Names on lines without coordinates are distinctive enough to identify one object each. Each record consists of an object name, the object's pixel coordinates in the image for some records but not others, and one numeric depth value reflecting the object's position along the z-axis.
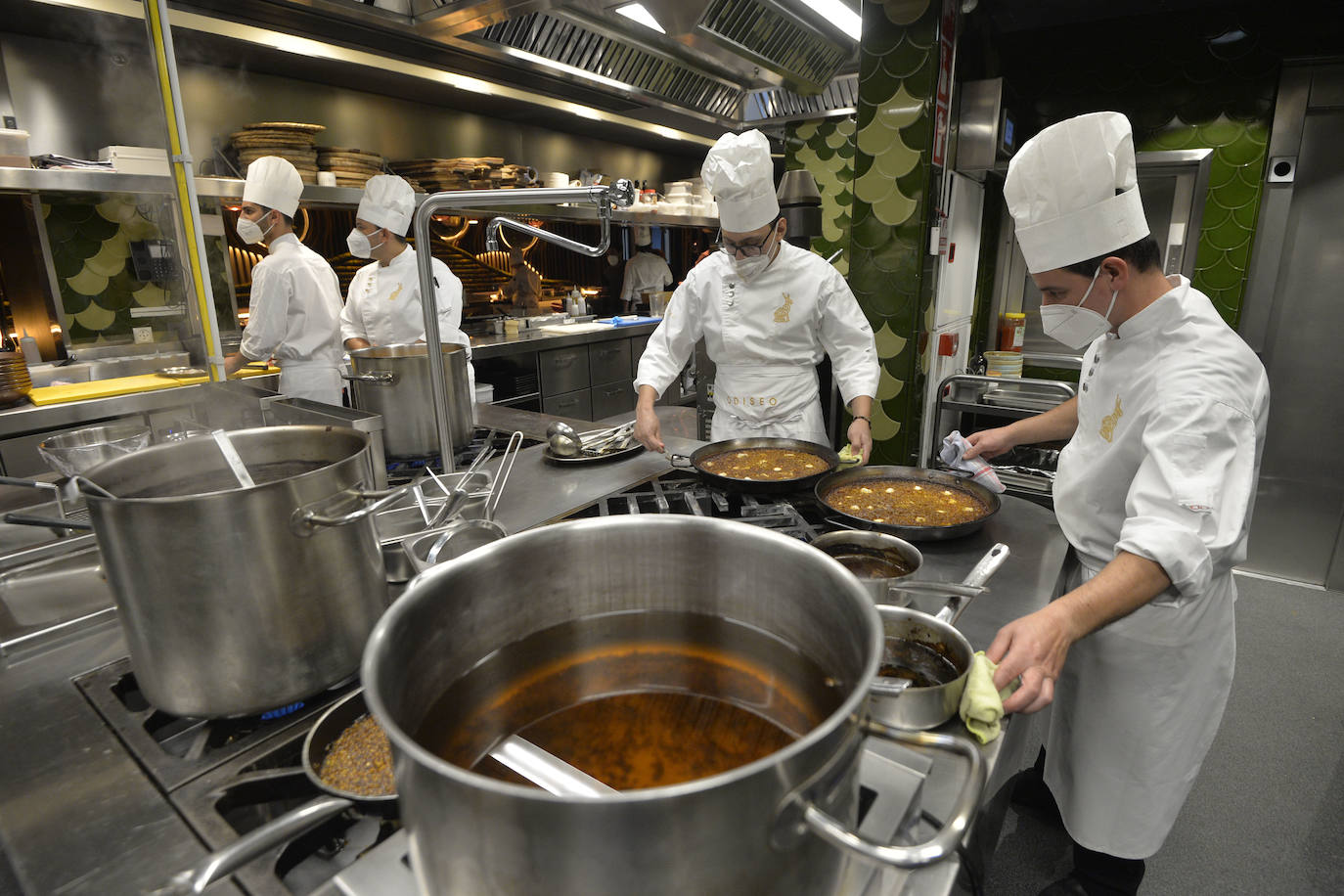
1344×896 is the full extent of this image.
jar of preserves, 4.61
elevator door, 3.59
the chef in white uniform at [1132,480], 1.20
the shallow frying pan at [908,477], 1.48
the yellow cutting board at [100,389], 3.03
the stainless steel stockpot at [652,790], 0.42
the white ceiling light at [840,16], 3.65
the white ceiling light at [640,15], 3.51
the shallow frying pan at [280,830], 0.54
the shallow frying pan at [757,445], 1.75
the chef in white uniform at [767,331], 2.66
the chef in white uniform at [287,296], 3.62
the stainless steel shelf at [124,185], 2.80
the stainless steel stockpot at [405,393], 2.03
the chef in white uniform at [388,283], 3.83
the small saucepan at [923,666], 0.89
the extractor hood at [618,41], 3.29
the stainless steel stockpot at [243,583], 0.82
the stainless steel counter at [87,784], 0.71
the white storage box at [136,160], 3.04
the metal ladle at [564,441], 2.15
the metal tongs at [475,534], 1.19
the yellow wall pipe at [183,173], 2.83
